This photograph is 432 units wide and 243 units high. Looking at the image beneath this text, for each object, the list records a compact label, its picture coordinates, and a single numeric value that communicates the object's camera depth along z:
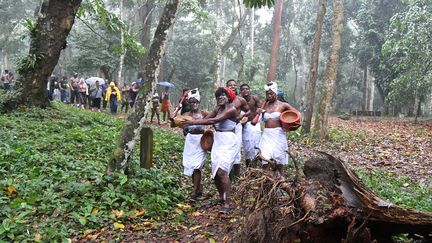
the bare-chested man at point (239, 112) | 6.99
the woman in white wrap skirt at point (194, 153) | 7.14
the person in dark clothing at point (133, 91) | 18.20
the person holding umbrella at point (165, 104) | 18.05
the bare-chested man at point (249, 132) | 8.86
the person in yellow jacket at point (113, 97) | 18.39
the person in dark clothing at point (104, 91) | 20.67
